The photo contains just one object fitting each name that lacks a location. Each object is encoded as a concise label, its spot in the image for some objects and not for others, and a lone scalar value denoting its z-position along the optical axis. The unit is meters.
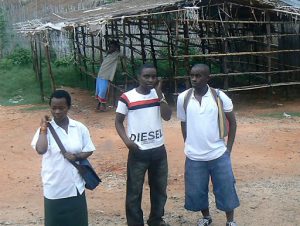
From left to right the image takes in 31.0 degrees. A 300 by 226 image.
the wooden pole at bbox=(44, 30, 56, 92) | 11.89
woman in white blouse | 3.79
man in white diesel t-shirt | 4.53
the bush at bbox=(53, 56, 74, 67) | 18.19
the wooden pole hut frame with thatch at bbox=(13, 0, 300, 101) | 11.28
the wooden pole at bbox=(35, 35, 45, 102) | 13.70
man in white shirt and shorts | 4.52
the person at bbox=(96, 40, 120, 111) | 12.17
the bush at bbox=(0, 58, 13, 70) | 18.11
